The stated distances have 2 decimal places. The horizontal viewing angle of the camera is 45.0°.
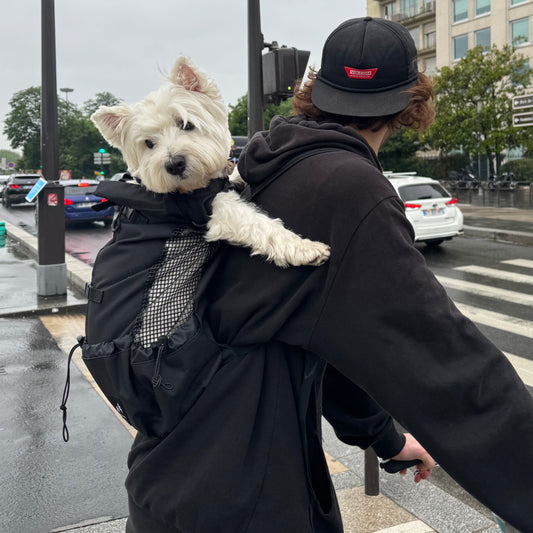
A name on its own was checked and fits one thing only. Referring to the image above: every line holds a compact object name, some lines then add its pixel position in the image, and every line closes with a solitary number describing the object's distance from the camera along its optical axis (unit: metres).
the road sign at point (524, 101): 16.45
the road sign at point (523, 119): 16.66
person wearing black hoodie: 1.23
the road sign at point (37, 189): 8.85
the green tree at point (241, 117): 51.75
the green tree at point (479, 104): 30.98
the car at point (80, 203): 21.41
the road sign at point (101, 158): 42.31
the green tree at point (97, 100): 77.38
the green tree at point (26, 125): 76.38
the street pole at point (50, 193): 9.07
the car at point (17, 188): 34.56
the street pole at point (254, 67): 8.05
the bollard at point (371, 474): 3.57
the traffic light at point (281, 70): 7.72
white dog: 1.63
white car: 14.52
